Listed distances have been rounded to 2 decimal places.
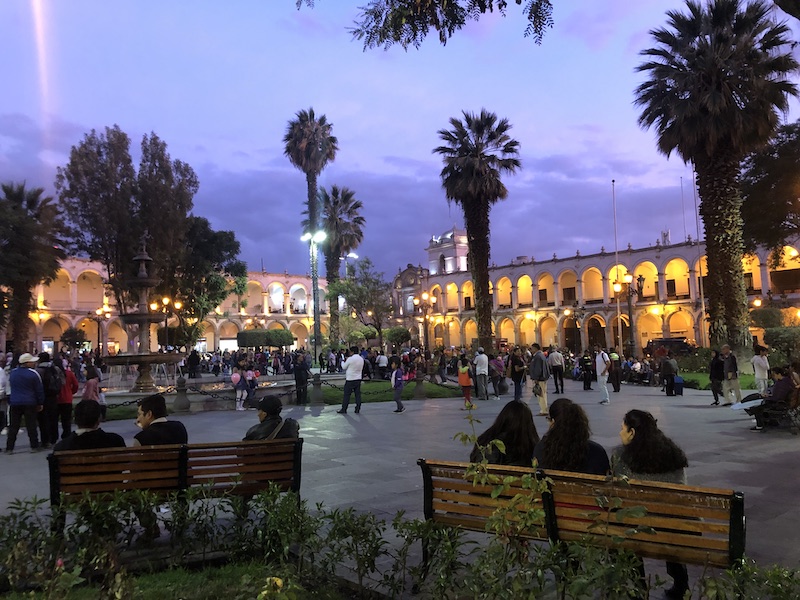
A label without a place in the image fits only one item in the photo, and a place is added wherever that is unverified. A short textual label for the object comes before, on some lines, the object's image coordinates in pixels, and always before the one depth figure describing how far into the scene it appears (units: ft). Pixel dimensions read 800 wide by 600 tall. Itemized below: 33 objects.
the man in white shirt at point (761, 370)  41.83
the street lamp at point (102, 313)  119.33
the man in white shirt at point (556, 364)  57.17
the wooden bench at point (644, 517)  9.53
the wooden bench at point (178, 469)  14.02
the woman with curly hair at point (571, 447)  13.09
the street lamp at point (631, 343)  93.45
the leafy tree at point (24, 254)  85.35
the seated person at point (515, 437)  14.66
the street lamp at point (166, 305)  92.07
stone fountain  58.34
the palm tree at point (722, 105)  62.13
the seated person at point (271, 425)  17.79
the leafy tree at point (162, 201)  85.76
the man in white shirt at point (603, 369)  48.42
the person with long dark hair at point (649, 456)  12.89
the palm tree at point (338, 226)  149.89
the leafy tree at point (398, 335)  157.38
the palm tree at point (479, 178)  87.15
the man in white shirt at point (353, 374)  42.63
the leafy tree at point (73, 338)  144.36
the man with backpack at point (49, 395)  31.42
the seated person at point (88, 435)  15.55
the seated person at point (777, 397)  31.45
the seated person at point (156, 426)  16.28
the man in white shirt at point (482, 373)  52.95
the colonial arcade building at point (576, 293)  139.23
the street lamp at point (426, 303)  131.71
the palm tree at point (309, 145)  123.03
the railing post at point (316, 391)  53.67
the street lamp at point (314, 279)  107.80
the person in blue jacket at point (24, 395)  29.81
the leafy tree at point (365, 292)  141.90
